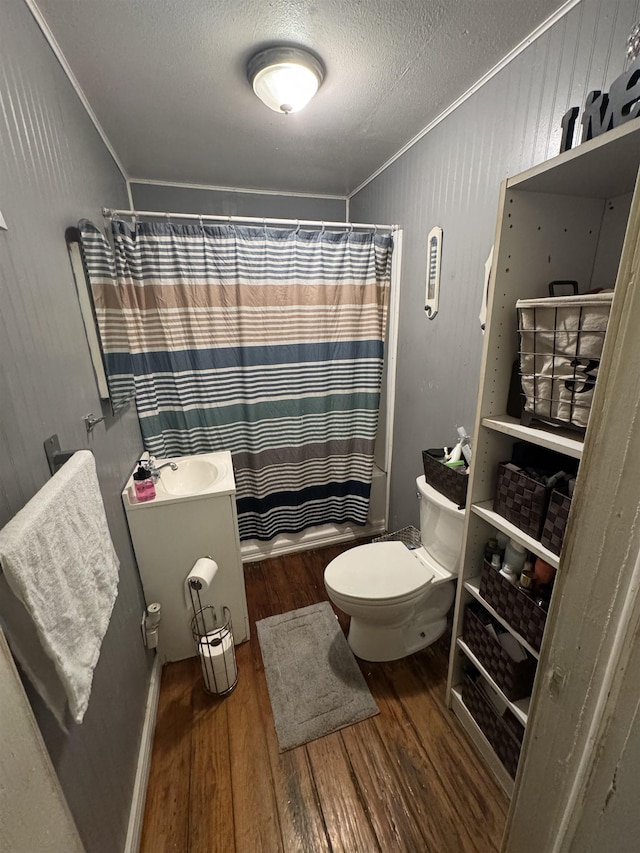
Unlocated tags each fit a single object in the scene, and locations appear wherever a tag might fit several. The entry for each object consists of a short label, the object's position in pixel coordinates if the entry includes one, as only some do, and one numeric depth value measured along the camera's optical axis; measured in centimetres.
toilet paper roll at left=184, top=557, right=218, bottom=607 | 137
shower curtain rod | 154
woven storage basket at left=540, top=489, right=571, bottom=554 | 87
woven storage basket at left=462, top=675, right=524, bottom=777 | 109
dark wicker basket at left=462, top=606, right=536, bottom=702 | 104
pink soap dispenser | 141
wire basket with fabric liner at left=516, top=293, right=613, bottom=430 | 77
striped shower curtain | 175
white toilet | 142
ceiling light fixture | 114
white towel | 56
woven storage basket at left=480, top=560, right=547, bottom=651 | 96
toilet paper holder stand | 142
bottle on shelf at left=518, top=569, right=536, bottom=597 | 101
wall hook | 107
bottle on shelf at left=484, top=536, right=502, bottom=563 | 115
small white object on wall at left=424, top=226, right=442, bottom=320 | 164
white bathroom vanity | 144
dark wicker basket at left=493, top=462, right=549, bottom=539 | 94
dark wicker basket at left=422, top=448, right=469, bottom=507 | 135
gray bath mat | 137
